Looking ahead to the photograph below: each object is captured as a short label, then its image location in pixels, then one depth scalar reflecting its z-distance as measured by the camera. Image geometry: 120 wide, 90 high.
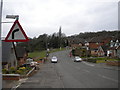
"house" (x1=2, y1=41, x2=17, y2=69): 17.38
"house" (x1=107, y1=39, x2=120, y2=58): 38.13
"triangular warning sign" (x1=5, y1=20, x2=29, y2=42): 3.51
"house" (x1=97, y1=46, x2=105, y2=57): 43.91
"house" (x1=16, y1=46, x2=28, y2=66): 31.68
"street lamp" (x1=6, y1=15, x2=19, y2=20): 3.78
